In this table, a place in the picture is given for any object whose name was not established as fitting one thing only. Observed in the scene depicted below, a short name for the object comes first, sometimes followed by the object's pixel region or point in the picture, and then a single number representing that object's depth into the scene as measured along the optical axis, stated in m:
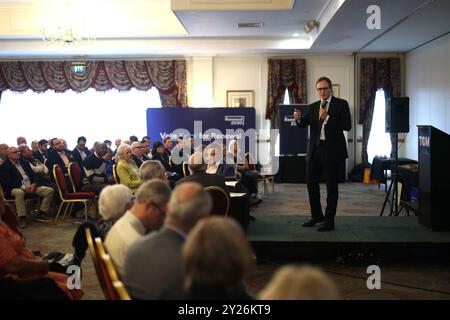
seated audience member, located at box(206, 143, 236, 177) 6.25
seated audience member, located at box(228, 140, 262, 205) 7.87
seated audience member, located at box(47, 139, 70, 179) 8.12
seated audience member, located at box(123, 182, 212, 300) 1.85
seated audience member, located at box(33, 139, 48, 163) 8.86
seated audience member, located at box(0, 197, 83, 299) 2.63
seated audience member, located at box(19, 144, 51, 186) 7.77
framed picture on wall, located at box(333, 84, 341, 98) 11.96
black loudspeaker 6.38
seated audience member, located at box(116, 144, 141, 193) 6.26
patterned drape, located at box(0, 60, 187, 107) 12.04
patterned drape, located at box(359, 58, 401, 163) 11.95
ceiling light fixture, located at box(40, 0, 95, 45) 8.69
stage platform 4.46
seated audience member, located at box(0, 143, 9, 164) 6.90
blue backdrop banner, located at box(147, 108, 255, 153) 11.29
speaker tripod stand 6.32
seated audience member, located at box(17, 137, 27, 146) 9.62
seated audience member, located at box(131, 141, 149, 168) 7.32
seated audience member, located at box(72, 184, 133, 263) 2.91
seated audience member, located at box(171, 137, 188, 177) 8.47
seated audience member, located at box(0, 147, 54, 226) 6.92
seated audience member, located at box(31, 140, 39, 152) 9.48
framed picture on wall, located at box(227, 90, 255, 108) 12.13
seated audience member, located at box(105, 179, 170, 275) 2.45
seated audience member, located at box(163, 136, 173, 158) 9.72
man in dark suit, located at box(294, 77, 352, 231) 4.73
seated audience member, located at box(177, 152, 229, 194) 4.24
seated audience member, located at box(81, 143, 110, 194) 7.44
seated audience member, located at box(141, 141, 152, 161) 8.25
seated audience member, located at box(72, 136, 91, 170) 9.00
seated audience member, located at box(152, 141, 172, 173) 8.38
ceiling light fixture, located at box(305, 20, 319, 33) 9.03
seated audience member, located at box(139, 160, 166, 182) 3.88
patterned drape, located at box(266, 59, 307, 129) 11.97
